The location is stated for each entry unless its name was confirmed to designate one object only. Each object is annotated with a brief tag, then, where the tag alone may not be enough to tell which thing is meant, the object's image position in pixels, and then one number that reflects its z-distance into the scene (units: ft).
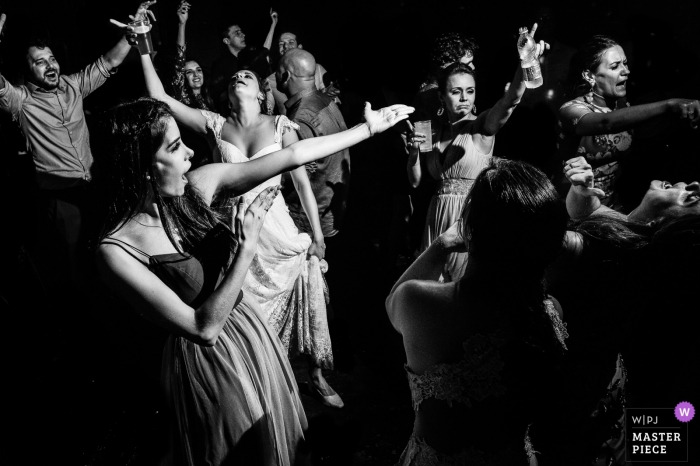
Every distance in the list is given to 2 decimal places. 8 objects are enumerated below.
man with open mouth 11.42
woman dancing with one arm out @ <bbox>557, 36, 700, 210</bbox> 9.71
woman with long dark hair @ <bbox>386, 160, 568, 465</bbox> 4.91
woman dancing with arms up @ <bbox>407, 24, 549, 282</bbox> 10.07
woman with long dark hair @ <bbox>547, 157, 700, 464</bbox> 6.25
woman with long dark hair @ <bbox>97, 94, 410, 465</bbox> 5.50
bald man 12.12
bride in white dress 9.76
